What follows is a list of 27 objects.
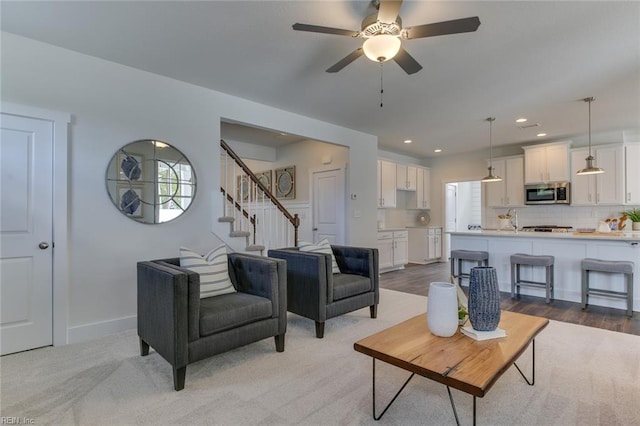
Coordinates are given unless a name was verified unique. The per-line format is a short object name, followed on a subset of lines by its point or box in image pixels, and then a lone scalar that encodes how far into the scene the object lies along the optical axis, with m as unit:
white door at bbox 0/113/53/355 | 2.58
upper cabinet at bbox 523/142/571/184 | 5.82
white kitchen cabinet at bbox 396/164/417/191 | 7.13
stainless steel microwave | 5.82
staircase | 4.77
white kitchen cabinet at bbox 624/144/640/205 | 5.34
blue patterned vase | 1.81
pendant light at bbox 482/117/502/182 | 4.87
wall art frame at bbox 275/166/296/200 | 6.71
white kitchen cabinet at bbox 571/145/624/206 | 5.42
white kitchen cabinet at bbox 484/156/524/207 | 6.45
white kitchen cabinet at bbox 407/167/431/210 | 7.72
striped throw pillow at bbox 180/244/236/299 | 2.60
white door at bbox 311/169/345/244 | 5.73
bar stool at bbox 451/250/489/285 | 4.75
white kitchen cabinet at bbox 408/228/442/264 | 7.48
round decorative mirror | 3.11
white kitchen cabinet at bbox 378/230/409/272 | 6.36
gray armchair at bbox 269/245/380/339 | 2.98
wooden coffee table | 1.40
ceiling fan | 1.94
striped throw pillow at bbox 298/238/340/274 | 3.46
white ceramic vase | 1.80
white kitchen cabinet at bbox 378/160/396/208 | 6.63
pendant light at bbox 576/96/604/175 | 4.41
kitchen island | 3.94
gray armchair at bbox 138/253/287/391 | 2.06
